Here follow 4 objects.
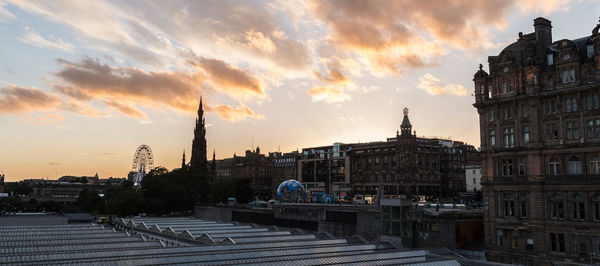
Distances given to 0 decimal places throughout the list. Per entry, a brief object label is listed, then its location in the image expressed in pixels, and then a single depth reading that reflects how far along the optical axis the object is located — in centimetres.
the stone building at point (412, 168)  18050
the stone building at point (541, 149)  5853
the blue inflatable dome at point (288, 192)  12019
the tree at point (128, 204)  16662
